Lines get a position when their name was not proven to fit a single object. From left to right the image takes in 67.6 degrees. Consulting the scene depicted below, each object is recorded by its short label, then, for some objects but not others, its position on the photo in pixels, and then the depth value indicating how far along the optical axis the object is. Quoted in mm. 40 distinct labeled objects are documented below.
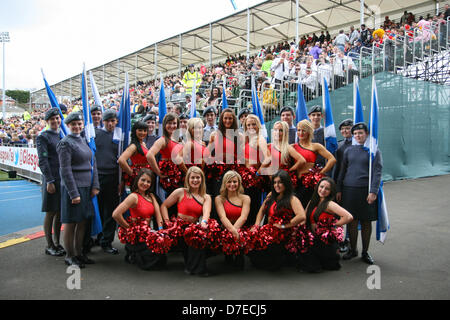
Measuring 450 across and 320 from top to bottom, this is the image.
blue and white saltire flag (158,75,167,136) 5340
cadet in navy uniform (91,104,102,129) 4911
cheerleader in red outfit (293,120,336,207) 4254
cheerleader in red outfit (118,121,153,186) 4412
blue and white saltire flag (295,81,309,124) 5410
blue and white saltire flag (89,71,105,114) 4953
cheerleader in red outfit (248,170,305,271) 3831
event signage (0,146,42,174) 11820
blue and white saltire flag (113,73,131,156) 4774
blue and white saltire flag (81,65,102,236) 4398
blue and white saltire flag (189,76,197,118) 5385
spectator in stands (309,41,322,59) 12953
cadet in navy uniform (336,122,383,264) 4254
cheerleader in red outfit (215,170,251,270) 3941
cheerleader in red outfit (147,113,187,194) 4270
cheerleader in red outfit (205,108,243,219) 4250
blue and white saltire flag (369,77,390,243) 4304
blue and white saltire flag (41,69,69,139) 4426
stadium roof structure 17281
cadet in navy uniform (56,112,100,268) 3891
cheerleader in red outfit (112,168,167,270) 3926
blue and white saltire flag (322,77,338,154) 4917
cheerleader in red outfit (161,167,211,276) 3920
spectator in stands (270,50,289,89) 9844
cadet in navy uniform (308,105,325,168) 4967
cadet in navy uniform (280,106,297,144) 5027
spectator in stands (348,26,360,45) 12655
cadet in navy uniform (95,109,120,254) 4656
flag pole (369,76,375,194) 4223
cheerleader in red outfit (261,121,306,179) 4207
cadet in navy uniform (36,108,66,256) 4324
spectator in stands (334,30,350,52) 12523
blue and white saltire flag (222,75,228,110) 6305
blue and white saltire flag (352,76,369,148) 4695
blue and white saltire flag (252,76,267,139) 5508
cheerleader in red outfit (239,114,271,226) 4215
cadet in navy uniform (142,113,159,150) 4977
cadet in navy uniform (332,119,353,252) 4656
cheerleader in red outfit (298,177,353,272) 3852
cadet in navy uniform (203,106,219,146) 5051
